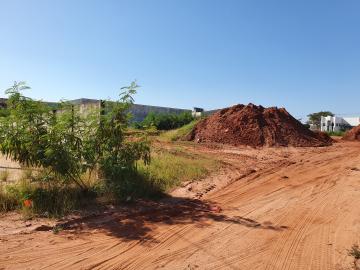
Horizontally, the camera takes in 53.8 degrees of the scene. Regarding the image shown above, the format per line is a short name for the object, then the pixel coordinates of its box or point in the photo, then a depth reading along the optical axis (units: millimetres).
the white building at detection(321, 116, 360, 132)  60750
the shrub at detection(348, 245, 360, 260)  4784
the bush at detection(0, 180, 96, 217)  6488
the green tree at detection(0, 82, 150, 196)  6508
